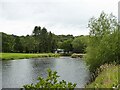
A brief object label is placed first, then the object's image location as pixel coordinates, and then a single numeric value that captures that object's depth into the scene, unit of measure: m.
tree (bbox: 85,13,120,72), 14.80
